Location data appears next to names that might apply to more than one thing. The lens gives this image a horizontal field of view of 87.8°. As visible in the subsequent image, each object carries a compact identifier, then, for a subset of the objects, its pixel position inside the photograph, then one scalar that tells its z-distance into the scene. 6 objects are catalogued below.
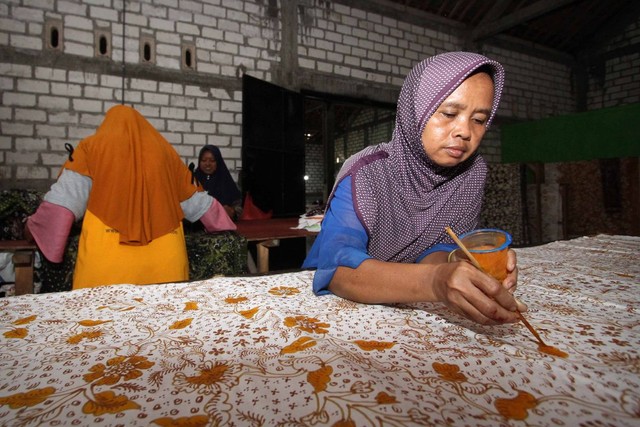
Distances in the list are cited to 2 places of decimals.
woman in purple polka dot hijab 0.77
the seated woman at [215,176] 4.61
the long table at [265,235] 2.64
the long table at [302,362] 0.51
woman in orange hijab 1.76
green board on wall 5.49
